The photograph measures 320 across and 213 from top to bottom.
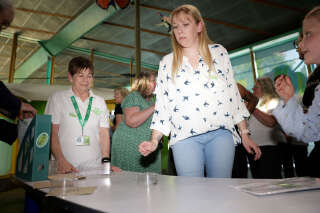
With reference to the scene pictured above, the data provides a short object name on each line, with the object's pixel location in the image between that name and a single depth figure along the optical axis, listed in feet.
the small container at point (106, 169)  3.62
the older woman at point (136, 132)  5.32
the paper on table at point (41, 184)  2.51
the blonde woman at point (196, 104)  3.22
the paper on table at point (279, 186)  1.66
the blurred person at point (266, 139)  6.30
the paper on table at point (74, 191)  2.04
